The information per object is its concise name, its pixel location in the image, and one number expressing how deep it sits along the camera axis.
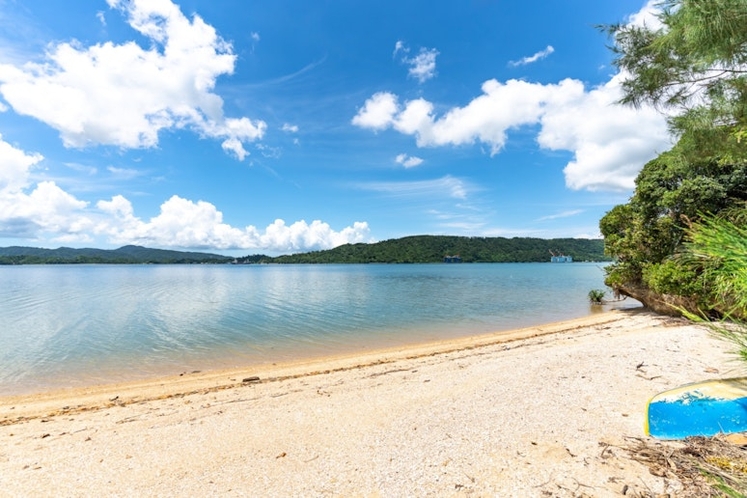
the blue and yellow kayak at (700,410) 4.49
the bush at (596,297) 27.93
